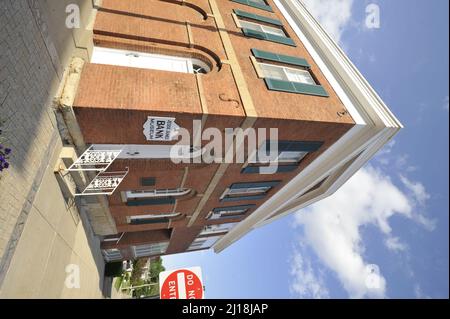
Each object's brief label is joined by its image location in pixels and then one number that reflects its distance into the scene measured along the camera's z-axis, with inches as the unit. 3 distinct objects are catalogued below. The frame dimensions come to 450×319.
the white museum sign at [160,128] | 330.3
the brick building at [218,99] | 335.3
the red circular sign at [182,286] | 206.7
